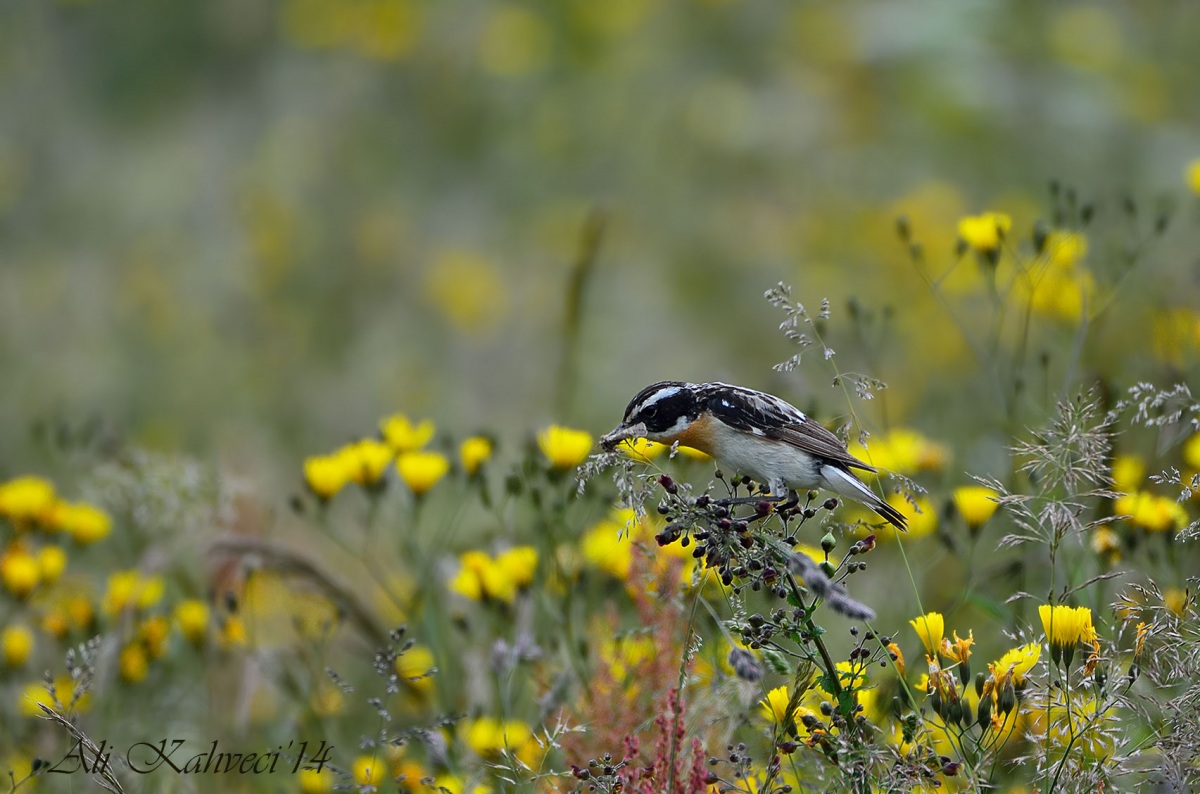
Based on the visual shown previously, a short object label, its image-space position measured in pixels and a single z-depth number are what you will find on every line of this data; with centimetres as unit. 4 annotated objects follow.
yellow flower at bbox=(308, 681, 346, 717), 558
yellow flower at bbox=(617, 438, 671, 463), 396
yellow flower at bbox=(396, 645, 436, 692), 573
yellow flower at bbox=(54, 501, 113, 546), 613
